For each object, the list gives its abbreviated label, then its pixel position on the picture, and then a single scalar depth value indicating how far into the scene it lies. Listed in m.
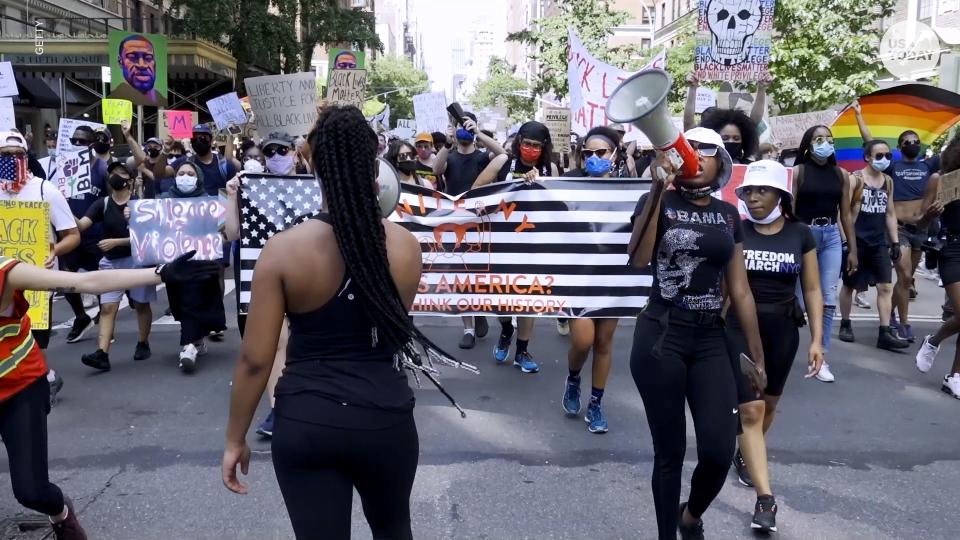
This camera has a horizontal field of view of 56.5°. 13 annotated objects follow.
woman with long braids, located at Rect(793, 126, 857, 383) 7.14
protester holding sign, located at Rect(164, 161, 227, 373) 7.41
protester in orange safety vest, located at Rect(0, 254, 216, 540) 3.44
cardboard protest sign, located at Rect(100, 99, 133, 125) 14.06
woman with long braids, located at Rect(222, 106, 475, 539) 2.48
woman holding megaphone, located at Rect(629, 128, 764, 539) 3.75
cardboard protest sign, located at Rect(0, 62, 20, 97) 10.06
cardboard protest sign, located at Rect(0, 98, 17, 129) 9.39
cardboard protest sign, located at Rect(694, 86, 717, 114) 18.64
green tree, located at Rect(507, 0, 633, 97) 36.69
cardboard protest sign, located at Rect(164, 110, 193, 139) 17.58
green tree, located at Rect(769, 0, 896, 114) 20.33
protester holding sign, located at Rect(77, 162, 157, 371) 7.47
